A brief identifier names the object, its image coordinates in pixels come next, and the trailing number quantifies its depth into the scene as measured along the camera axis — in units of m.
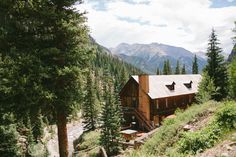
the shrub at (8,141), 26.38
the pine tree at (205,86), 40.91
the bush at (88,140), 46.38
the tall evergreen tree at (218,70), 48.34
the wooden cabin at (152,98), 49.81
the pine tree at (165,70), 126.30
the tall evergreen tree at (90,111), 58.49
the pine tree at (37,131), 55.01
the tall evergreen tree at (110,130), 38.97
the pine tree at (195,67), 123.94
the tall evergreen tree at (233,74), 30.93
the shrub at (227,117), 12.64
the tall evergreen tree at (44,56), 11.59
